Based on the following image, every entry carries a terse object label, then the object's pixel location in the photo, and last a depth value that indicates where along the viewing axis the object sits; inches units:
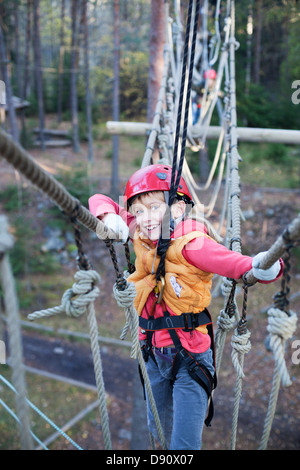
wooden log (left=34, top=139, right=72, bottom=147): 457.5
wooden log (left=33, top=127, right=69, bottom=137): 483.5
